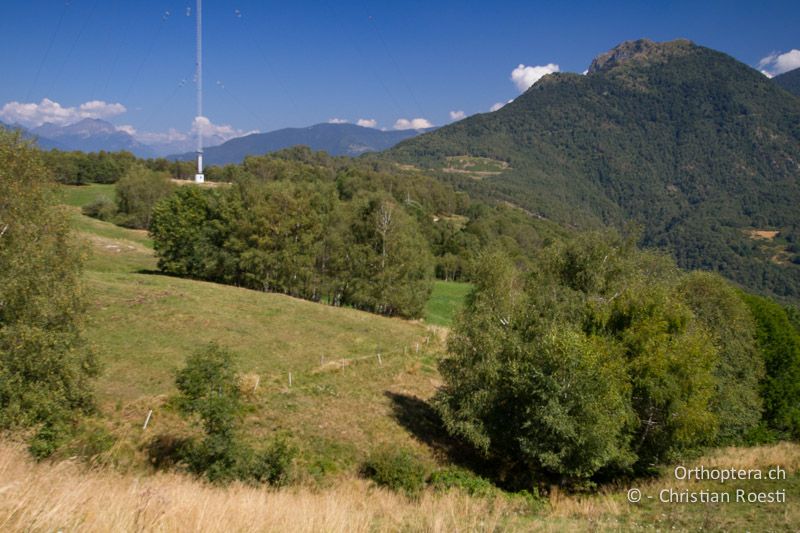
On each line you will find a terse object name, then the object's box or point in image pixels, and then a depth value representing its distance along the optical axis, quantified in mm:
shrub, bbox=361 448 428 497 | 18391
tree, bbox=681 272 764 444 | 28797
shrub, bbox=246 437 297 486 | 16875
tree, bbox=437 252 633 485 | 18859
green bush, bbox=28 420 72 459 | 13513
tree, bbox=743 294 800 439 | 33469
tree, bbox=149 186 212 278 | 55812
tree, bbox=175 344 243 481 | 16391
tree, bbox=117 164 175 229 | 100250
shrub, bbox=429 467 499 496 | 19031
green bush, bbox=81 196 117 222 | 98875
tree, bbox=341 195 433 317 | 54219
